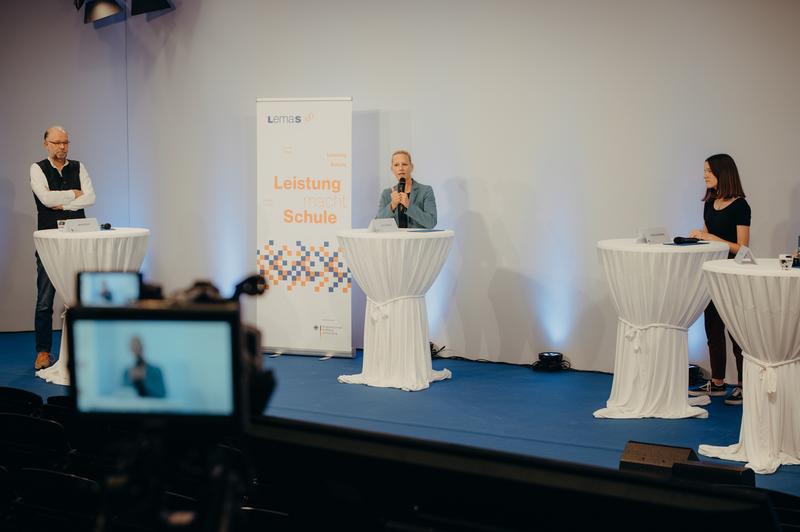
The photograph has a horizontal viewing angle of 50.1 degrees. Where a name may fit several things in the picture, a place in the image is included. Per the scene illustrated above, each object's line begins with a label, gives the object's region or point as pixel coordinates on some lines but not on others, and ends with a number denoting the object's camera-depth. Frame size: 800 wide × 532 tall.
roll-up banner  6.71
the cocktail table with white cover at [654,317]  4.86
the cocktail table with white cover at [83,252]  5.69
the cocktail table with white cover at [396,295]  5.59
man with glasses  6.18
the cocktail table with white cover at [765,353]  4.00
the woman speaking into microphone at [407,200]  6.04
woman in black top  5.27
